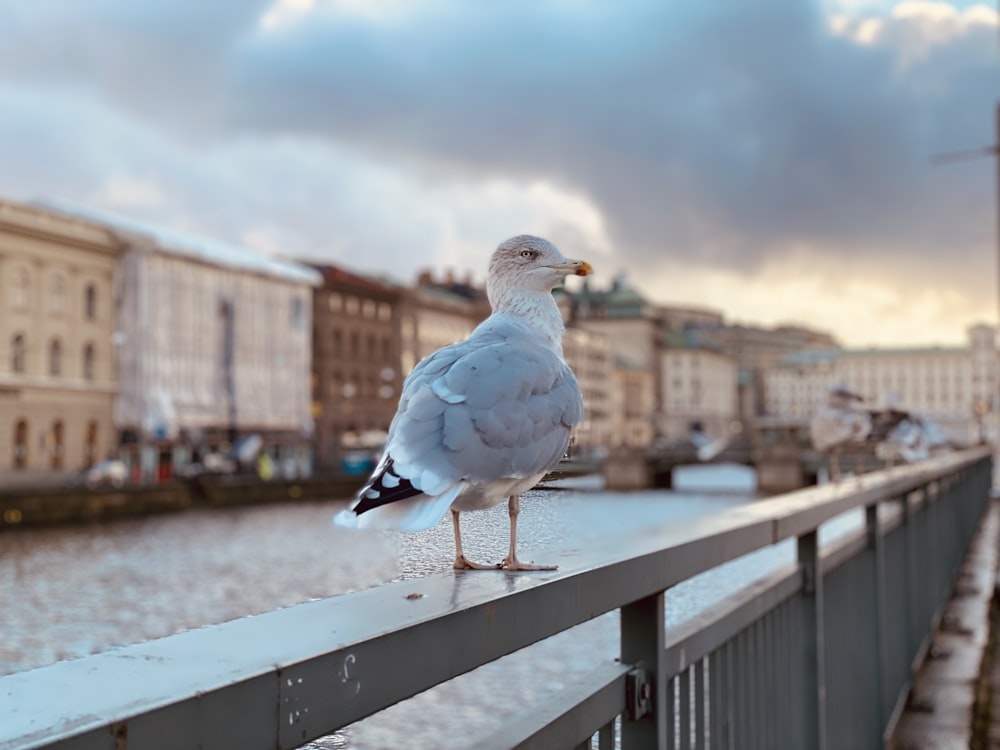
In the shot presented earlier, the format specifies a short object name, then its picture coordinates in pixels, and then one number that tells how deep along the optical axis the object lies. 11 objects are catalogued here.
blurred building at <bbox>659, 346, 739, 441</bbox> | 137.00
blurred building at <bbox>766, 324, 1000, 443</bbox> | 151.25
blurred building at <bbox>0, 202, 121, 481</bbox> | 46.22
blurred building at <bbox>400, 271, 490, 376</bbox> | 73.19
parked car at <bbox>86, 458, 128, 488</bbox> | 43.25
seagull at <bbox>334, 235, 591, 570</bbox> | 1.40
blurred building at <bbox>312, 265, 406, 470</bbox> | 66.94
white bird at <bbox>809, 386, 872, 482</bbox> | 5.97
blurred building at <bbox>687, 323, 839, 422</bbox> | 170.50
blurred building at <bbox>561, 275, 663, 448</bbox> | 119.12
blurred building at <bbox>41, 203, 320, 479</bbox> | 52.06
